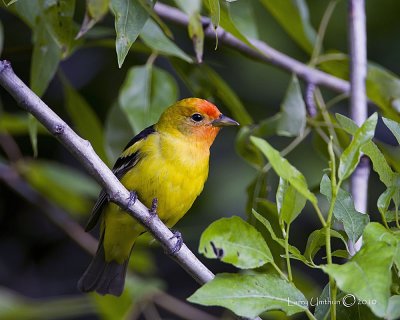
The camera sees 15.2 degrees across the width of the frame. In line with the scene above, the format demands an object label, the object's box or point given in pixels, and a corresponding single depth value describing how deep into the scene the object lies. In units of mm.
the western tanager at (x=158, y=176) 8219
